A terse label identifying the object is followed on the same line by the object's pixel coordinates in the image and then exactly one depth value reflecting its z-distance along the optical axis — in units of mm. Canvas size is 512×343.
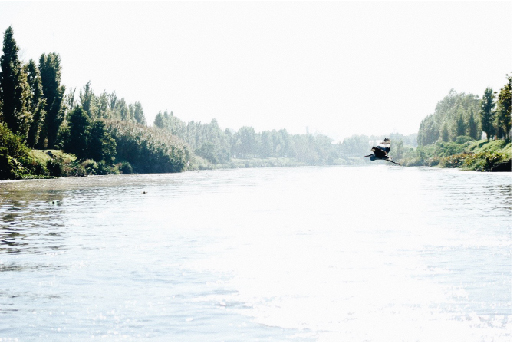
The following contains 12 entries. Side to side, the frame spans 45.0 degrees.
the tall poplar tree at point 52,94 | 116938
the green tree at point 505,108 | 118812
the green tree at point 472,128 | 175250
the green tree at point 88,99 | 146375
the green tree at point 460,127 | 180625
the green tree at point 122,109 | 175475
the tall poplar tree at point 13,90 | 94769
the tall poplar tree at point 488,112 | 146000
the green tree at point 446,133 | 199000
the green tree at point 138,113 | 194500
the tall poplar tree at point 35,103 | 105000
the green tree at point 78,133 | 120062
